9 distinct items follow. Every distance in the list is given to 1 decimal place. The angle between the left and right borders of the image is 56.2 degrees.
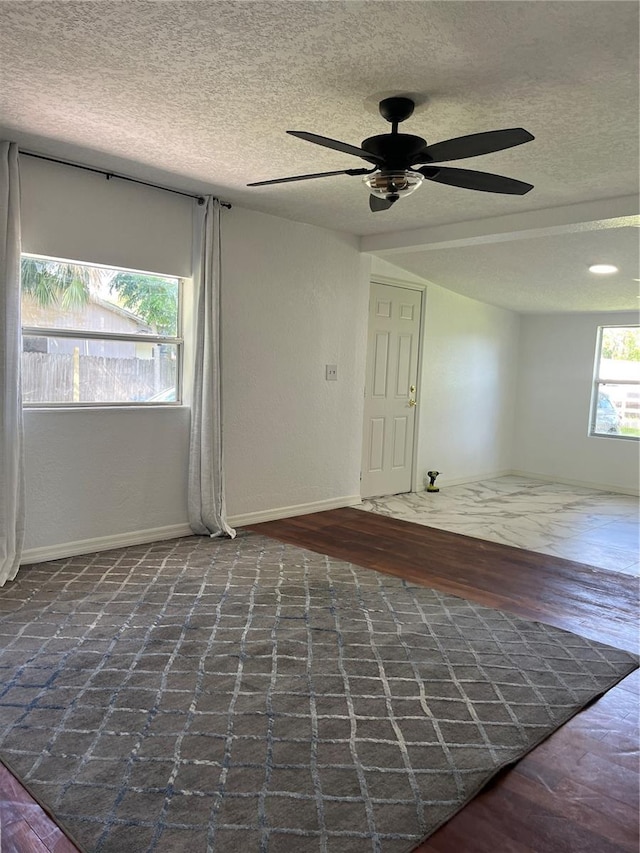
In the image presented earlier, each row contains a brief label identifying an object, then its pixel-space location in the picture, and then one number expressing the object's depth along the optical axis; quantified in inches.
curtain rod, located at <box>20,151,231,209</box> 137.7
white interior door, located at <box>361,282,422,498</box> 233.8
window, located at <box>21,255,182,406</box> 144.7
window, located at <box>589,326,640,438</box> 275.3
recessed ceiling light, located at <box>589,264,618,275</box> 205.9
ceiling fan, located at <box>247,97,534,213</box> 98.7
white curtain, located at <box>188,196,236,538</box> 167.6
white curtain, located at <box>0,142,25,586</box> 131.6
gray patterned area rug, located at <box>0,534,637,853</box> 67.2
